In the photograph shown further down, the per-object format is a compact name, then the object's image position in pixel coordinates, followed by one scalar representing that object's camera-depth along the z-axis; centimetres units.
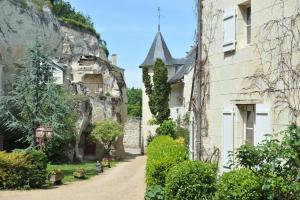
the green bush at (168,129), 3216
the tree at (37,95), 2653
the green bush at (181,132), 3092
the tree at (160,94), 4338
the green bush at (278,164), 691
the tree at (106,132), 3693
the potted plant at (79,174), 2525
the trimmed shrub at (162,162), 1320
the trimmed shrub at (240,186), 747
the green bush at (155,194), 1254
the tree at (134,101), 8244
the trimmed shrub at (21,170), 2009
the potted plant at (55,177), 2241
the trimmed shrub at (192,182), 1036
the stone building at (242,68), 970
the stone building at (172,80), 3659
